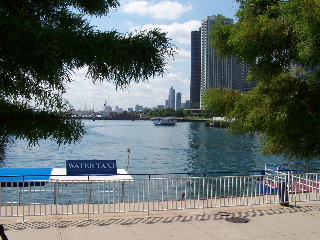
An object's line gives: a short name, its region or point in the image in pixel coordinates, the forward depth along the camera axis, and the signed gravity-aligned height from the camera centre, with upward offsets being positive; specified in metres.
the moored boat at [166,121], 178.00 -2.40
